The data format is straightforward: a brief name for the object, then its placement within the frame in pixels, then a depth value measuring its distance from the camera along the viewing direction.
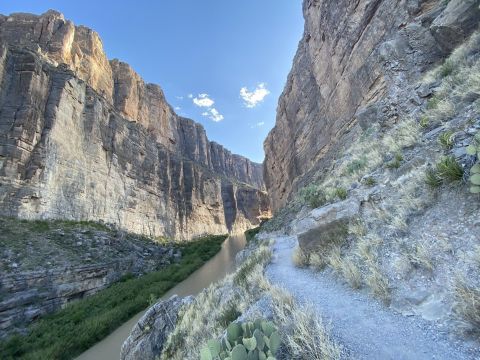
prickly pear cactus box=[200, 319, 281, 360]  2.48
